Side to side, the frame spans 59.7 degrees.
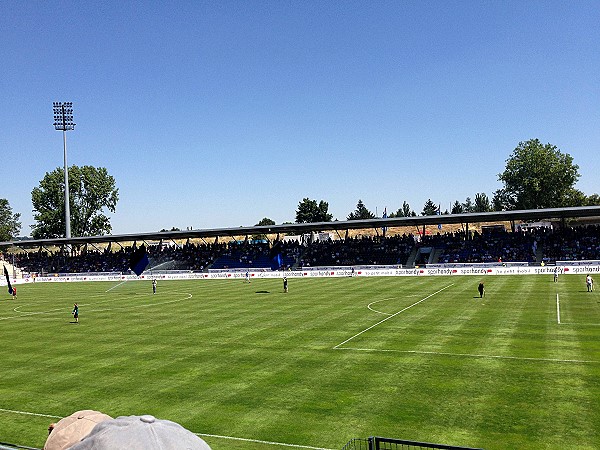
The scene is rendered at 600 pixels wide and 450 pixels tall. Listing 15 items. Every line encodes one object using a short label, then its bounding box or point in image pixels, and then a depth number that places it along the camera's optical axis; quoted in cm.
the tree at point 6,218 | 19388
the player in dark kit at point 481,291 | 4002
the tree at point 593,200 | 13656
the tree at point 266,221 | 19475
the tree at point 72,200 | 13438
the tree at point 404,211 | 18525
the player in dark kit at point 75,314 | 3719
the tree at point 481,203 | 18498
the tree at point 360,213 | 18456
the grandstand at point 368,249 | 7056
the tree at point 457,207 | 18904
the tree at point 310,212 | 16988
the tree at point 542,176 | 12688
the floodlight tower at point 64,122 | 10844
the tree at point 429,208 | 18878
